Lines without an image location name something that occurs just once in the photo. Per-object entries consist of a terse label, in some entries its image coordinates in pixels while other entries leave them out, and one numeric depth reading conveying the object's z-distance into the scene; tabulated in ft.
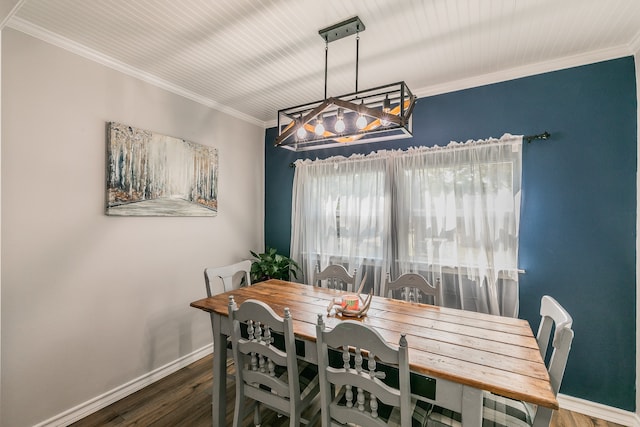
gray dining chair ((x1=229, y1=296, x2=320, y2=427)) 4.94
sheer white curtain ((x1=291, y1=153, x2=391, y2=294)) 9.67
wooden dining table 3.85
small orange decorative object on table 6.16
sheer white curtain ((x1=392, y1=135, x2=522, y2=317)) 7.81
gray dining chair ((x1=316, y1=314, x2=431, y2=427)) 3.92
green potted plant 10.68
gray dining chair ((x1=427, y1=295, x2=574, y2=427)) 4.09
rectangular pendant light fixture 5.16
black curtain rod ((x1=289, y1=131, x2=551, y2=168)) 7.46
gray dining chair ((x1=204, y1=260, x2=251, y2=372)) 7.48
